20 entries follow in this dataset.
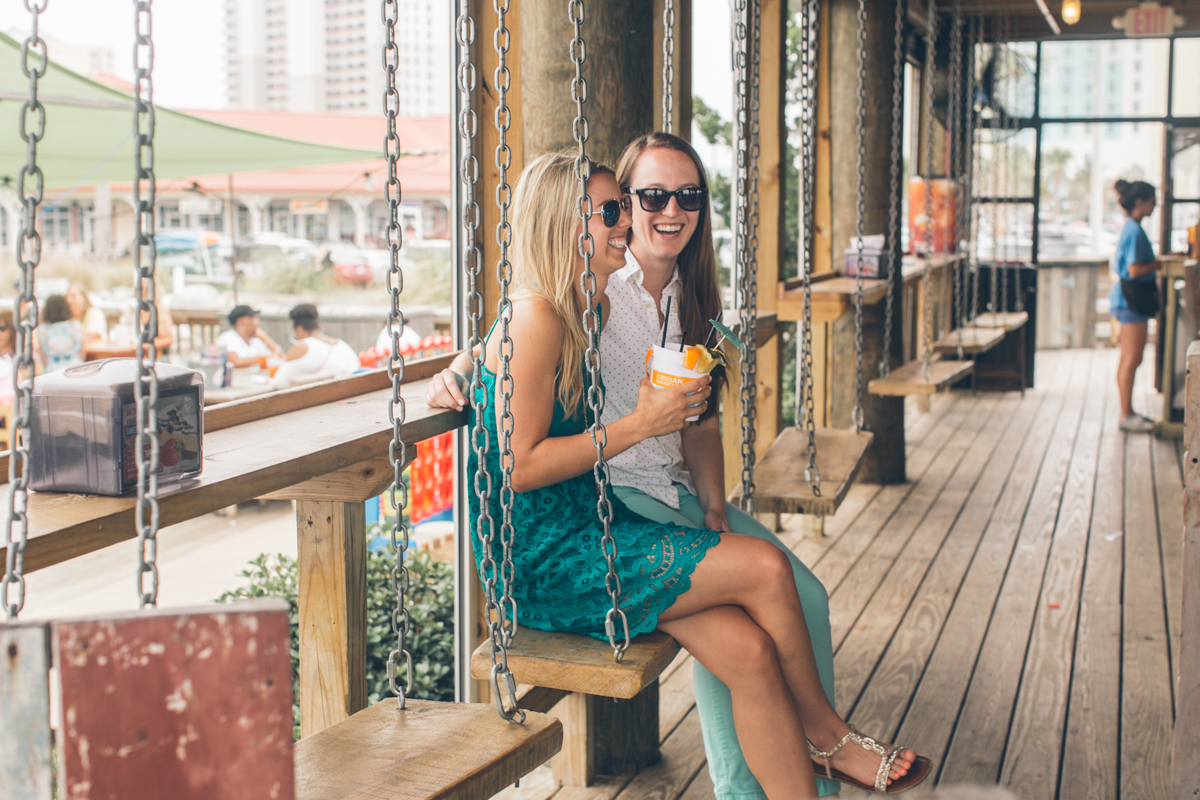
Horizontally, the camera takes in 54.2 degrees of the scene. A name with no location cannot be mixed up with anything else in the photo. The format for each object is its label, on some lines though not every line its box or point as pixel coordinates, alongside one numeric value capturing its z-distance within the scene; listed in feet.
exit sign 26.23
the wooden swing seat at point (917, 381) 14.39
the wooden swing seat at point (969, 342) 18.02
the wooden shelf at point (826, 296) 14.07
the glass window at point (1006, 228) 31.76
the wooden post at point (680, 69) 11.50
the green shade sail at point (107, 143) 19.57
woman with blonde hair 6.21
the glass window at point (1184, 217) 33.09
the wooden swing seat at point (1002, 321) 20.39
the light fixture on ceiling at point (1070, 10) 24.40
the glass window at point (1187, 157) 31.94
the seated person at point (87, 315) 25.64
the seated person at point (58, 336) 23.94
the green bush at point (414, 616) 10.93
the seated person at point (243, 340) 24.82
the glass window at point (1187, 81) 31.63
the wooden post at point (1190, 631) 6.31
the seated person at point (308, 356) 20.90
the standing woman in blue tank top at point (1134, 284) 22.11
